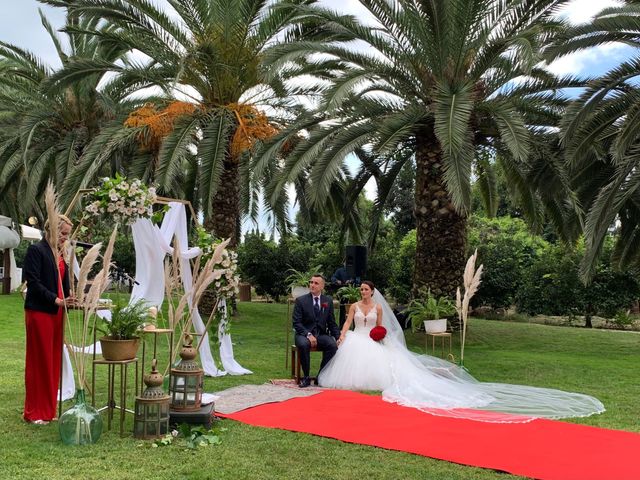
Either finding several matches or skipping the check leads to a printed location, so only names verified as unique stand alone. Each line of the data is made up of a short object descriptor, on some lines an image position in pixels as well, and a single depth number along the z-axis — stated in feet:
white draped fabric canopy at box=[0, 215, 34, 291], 70.64
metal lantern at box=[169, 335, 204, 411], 19.83
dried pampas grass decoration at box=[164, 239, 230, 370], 20.10
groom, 28.81
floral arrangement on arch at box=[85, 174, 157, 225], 21.67
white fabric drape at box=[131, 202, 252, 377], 30.37
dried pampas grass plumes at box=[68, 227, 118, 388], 17.85
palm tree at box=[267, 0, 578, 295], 36.04
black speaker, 45.52
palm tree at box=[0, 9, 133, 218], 56.36
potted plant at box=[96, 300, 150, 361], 19.24
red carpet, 16.67
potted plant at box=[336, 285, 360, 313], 36.81
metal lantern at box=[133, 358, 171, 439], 18.58
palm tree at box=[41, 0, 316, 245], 44.42
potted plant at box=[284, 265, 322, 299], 34.35
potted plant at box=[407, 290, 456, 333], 33.83
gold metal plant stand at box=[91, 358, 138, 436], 19.15
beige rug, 22.94
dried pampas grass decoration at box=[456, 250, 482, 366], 25.81
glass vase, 17.78
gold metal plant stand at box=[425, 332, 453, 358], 33.04
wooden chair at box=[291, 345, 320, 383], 29.19
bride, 23.52
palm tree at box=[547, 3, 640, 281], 34.47
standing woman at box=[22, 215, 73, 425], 20.15
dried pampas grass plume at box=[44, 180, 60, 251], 17.64
